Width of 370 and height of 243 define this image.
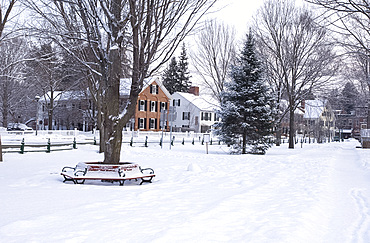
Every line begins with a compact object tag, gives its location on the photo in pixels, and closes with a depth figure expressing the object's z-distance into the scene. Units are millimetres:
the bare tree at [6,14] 15339
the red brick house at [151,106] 59719
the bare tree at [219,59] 37344
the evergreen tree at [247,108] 25609
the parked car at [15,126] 55584
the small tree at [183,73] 87625
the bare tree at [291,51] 33688
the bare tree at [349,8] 13258
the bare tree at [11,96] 44469
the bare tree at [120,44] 11531
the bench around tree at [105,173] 10977
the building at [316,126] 76375
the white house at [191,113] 69625
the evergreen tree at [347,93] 36656
